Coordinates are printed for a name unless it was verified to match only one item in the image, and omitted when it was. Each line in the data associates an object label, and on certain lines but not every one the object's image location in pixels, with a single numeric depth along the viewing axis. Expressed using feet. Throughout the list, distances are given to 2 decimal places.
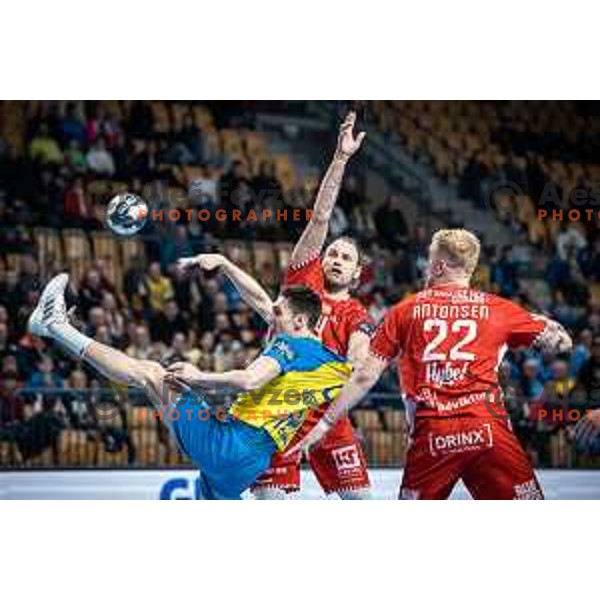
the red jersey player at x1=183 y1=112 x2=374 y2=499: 35.91
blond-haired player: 35.01
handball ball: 39.17
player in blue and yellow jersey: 35.70
